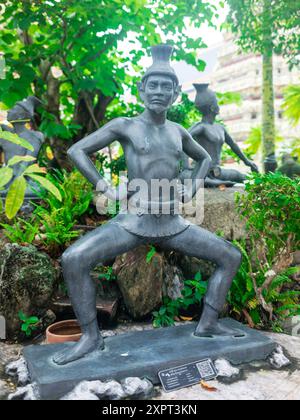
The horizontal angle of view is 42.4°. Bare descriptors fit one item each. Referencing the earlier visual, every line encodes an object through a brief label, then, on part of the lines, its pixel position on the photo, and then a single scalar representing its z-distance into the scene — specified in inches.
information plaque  113.8
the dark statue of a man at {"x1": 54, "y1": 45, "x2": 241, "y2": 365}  121.1
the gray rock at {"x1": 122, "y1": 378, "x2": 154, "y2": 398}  108.6
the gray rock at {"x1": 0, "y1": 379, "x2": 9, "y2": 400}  108.5
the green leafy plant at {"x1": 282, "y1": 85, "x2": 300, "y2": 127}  473.7
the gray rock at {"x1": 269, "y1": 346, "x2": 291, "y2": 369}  130.3
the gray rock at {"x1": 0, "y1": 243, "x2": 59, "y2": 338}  148.3
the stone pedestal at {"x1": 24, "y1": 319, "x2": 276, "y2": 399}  108.2
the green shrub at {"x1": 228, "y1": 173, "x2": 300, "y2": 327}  152.3
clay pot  139.8
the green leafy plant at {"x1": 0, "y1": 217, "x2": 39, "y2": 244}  170.6
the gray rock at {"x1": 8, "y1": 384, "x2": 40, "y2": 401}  105.9
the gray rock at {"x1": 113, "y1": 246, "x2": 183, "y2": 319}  160.6
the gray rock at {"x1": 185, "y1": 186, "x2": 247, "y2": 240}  193.3
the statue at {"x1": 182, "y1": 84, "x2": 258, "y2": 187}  226.7
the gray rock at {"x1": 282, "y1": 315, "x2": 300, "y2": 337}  164.3
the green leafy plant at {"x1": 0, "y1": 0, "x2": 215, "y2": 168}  226.1
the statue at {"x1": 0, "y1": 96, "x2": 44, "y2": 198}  205.9
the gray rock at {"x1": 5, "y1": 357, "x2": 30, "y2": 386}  115.7
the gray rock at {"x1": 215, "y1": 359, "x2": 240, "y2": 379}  120.5
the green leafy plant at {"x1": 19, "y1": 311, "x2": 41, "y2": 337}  146.4
